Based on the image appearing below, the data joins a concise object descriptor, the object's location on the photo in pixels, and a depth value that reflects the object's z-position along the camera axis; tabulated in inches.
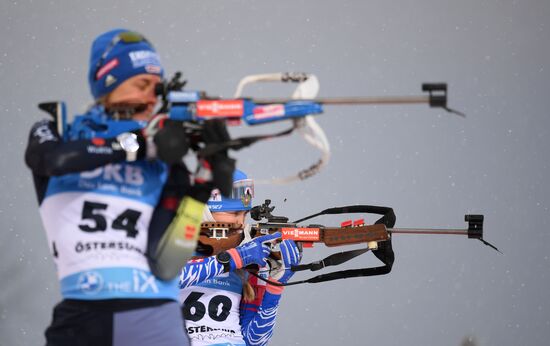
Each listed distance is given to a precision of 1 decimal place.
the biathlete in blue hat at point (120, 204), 656.2
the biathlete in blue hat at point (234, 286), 715.3
